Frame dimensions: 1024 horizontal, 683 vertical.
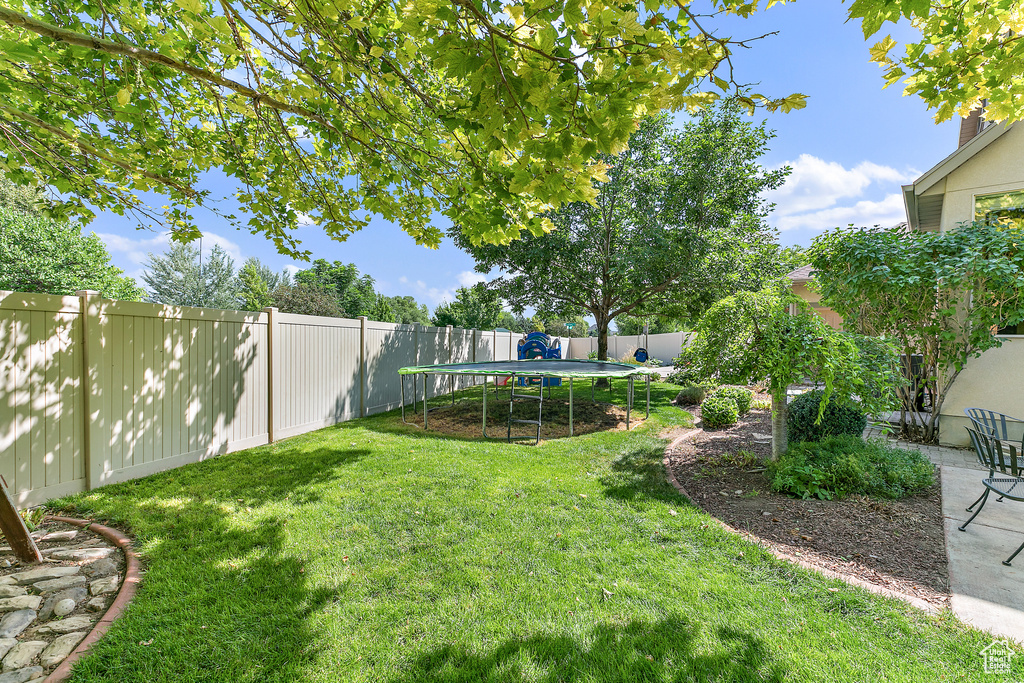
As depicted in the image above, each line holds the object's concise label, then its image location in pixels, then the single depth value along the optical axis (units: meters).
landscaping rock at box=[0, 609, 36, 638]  2.06
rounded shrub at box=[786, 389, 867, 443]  5.19
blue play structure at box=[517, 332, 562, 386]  13.63
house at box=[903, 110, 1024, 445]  5.35
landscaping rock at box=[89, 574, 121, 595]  2.43
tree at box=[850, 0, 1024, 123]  2.73
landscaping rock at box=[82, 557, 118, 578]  2.58
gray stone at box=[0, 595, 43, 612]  2.24
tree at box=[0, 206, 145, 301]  15.59
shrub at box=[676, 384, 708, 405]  9.30
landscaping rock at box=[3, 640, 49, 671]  1.86
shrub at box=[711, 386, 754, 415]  7.62
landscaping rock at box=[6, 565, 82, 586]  2.47
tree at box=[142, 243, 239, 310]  34.19
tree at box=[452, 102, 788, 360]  9.29
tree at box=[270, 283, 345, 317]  29.17
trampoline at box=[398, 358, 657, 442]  6.85
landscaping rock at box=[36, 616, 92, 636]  2.09
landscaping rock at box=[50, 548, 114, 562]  2.72
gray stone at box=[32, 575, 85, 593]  2.40
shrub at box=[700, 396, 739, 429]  6.59
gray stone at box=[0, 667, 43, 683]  1.78
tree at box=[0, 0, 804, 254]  1.95
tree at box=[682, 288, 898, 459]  3.81
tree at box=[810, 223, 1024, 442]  4.85
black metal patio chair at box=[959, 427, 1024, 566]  3.00
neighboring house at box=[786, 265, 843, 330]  12.12
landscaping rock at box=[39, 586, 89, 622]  2.22
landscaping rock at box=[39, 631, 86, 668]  1.89
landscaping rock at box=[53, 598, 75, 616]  2.23
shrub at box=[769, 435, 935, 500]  3.74
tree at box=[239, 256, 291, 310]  32.62
